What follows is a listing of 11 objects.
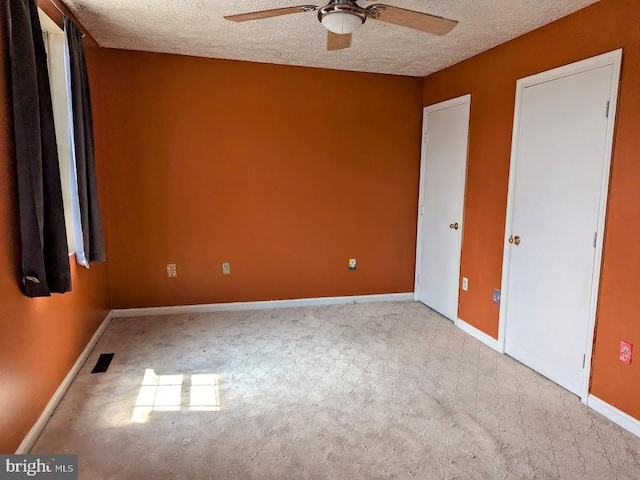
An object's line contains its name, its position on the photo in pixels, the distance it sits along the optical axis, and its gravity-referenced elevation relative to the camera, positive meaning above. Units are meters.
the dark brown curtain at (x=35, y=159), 1.85 +0.09
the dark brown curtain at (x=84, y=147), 2.58 +0.21
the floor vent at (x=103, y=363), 2.85 -1.30
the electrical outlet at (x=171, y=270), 3.96 -0.86
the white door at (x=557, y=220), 2.47 -0.24
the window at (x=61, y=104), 2.66 +0.49
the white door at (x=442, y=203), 3.77 -0.21
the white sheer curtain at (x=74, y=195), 2.57 -0.10
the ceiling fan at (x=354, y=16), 2.00 +0.82
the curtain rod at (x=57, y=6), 2.42 +1.02
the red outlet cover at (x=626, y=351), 2.28 -0.92
